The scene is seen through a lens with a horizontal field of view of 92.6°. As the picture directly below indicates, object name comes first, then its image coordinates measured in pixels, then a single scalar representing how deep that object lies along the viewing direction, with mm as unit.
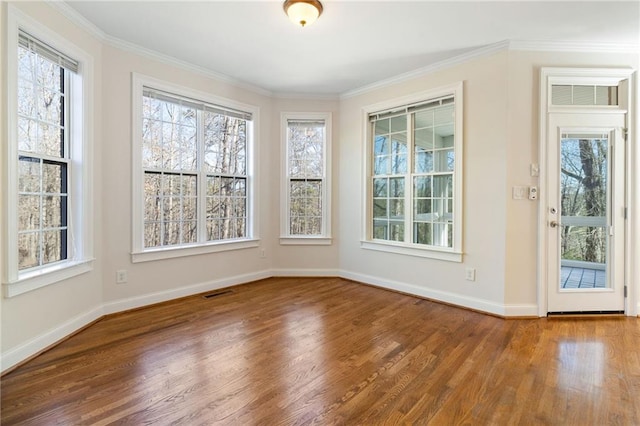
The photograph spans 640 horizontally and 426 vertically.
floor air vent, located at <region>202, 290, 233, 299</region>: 3713
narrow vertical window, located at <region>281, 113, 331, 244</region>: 4680
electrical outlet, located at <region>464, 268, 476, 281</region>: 3351
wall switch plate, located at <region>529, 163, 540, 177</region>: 3100
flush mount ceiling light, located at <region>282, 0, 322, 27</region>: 2389
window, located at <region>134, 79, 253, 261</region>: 3441
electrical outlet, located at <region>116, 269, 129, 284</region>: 3189
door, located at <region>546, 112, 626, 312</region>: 3098
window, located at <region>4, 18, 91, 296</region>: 2168
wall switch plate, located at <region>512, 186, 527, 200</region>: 3115
